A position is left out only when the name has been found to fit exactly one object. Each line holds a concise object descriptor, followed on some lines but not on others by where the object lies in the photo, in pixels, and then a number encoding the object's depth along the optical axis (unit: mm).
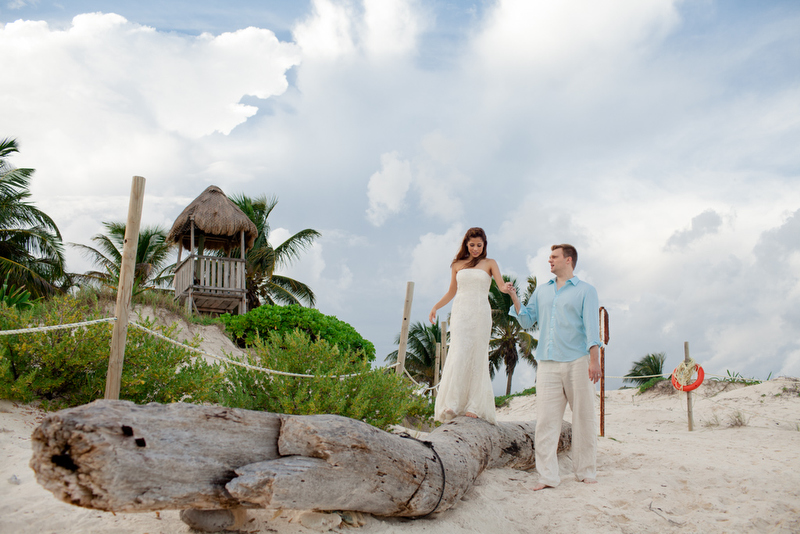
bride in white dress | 5043
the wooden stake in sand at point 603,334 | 7555
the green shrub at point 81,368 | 4914
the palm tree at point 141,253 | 22297
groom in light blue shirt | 4711
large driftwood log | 2312
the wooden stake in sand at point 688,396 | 9297
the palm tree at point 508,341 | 26812
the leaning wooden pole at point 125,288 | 4496
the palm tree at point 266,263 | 22469
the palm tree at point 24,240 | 18016
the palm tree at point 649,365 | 18462
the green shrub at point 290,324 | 12961
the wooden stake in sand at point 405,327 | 7613
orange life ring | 8961
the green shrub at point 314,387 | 4926
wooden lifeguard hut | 16156
